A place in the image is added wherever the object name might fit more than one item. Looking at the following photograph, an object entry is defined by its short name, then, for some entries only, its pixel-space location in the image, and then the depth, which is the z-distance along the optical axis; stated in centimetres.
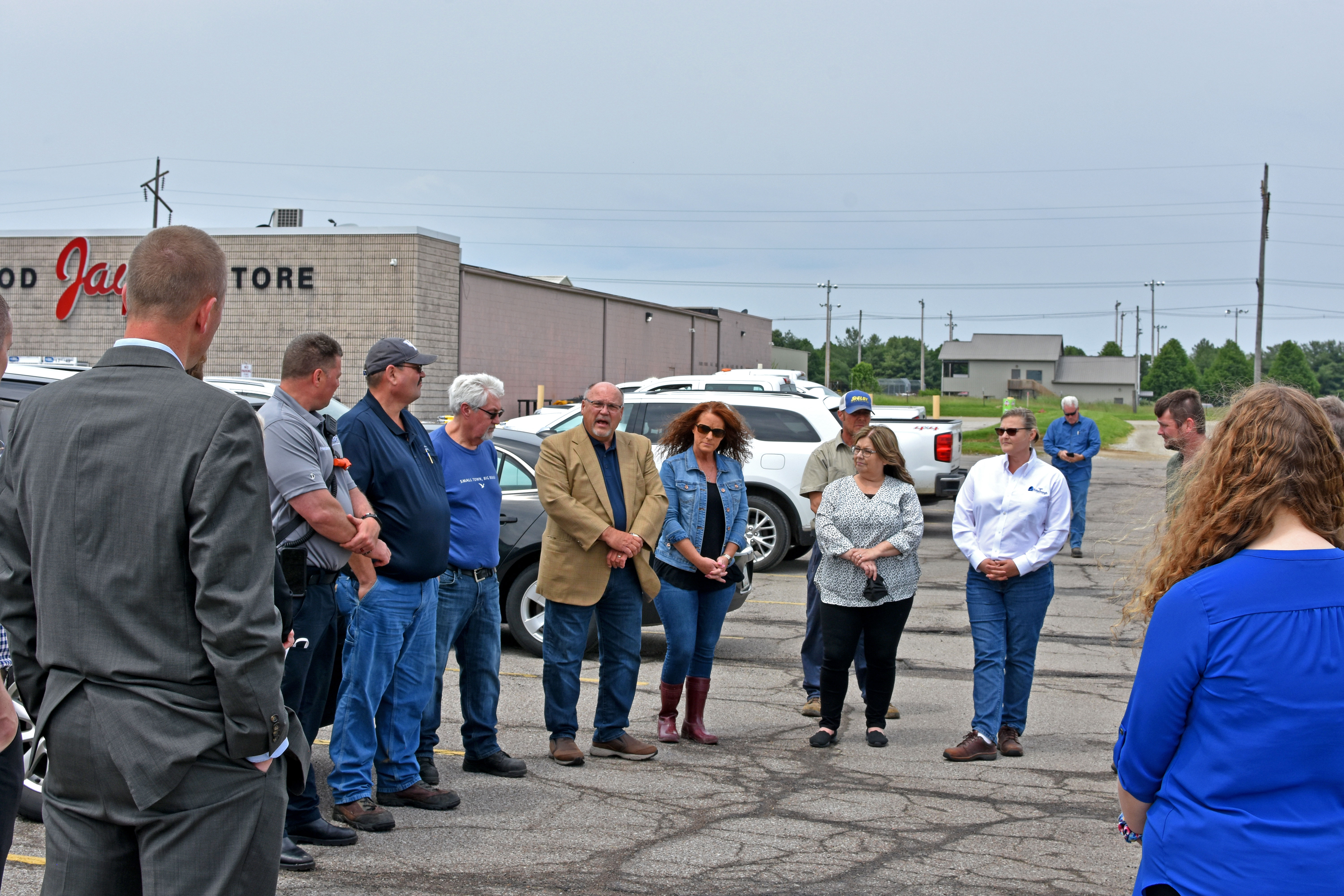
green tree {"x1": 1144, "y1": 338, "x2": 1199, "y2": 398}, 11694
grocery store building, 2888
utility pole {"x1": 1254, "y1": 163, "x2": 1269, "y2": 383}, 4847
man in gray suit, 246
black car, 866
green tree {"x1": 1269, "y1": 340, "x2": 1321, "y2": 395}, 9762
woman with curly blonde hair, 228
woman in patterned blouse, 673
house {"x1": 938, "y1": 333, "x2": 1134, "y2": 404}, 13338
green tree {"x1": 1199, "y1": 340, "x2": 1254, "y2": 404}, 10919
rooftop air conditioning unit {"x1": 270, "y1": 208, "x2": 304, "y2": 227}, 3103
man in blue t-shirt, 587
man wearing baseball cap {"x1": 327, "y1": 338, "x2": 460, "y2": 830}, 518
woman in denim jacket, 679
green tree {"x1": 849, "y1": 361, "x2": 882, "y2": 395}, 9331
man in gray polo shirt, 460
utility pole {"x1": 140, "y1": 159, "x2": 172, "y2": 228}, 3872
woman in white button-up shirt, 653
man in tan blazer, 632
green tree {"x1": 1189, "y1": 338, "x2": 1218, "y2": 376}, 16200
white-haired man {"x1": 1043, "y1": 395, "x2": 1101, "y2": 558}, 1506
